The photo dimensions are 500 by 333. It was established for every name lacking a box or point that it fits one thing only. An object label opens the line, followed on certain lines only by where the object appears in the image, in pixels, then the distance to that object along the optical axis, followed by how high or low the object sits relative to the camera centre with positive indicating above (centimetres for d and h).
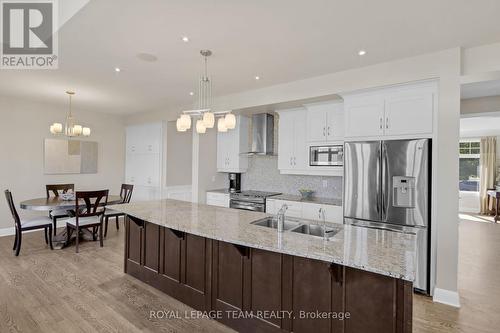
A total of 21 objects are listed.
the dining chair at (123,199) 505 -73
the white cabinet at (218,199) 520 -70
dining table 404 -68
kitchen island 164 -84
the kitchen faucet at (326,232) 204 -56
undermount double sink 237 -58
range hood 514 +60
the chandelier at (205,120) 279 +47
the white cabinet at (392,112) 304 +67
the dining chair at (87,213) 424 -85
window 878 +7
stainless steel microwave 406 +16
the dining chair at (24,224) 401 -99
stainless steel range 472 -66
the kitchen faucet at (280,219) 222 -46
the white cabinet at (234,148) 556 +35
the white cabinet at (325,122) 405 +68
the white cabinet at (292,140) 458 +44
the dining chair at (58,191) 456 -57
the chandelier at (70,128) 469 +61
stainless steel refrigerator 299 -26
